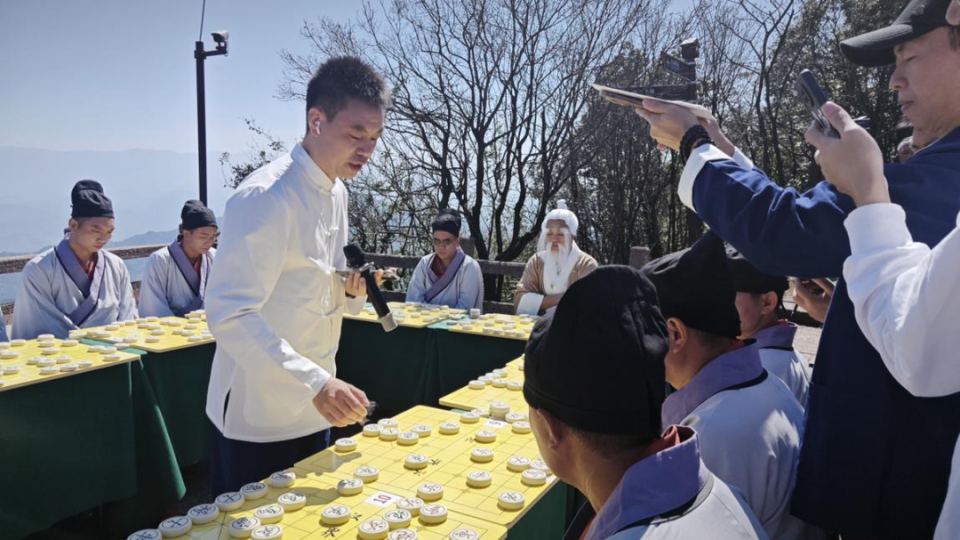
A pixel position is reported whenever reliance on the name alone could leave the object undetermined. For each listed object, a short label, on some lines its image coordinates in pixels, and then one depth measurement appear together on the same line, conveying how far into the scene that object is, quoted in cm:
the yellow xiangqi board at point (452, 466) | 163
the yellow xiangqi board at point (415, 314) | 475
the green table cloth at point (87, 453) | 300
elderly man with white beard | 537
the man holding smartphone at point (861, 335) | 116
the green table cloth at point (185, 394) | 387
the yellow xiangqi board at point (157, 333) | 392
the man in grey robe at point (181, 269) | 511
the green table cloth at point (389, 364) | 464
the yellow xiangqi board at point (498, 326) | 425
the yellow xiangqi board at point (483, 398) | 250
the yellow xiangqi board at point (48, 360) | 306
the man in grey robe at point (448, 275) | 570
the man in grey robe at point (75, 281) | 443
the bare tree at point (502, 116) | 987
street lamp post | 752
